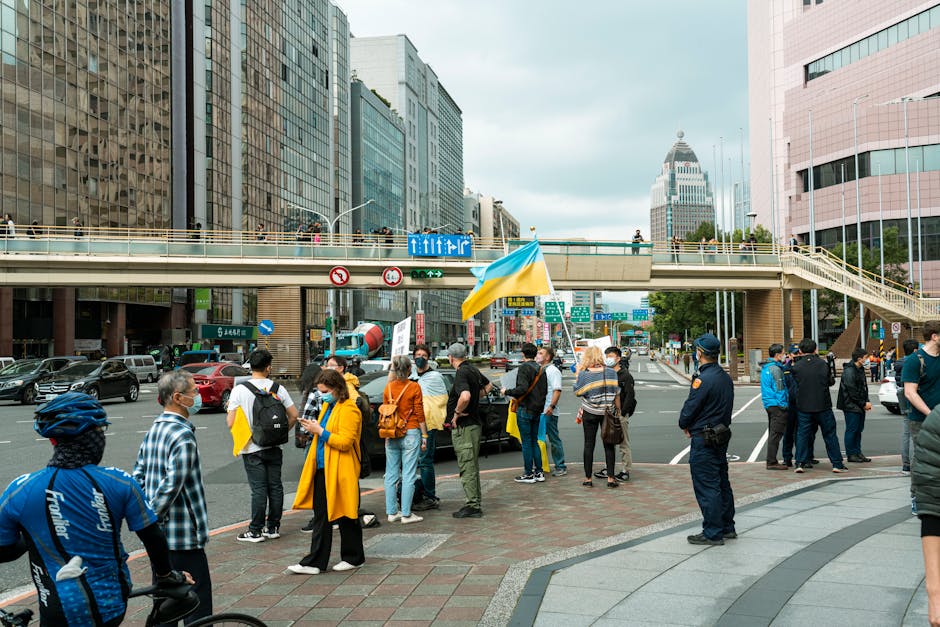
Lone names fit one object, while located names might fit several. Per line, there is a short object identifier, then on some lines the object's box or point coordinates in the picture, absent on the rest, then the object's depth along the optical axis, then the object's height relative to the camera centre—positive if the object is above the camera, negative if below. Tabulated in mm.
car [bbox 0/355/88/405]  26734 -1242
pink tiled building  62531 +16390
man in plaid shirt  4477 -833
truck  49556 -472
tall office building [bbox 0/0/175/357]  48250 +12743
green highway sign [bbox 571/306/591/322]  70381 +1326
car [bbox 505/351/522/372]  53788 -1896
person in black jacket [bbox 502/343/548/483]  10719 -962
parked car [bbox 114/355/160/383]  42625 -1580
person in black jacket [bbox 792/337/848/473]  11297 -1025
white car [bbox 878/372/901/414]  19953 -1704
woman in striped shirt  10359 -812
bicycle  3473 -1175
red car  23391 -1250
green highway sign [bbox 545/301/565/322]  73031 +1691
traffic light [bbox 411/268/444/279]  37969 +2669
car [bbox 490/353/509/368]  59419 -2120
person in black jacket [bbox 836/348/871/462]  12055 -1104
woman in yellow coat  6461 -1136
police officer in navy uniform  7273 -1051
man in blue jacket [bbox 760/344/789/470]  11789 -1049
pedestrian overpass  35438 +3023
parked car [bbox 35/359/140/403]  25984 -1374
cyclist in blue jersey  3234 -724
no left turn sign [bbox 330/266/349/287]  35625 +2489
